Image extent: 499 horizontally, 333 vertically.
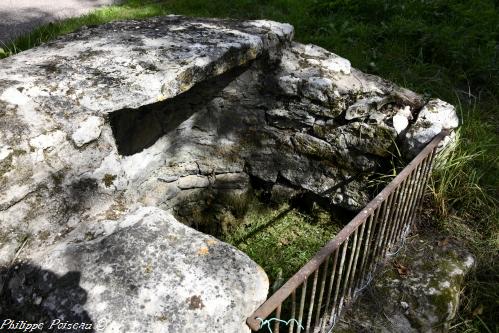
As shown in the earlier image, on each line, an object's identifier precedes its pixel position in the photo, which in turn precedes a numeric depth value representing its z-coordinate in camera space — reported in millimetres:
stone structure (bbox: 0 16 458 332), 1919
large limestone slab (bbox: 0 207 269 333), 1661
